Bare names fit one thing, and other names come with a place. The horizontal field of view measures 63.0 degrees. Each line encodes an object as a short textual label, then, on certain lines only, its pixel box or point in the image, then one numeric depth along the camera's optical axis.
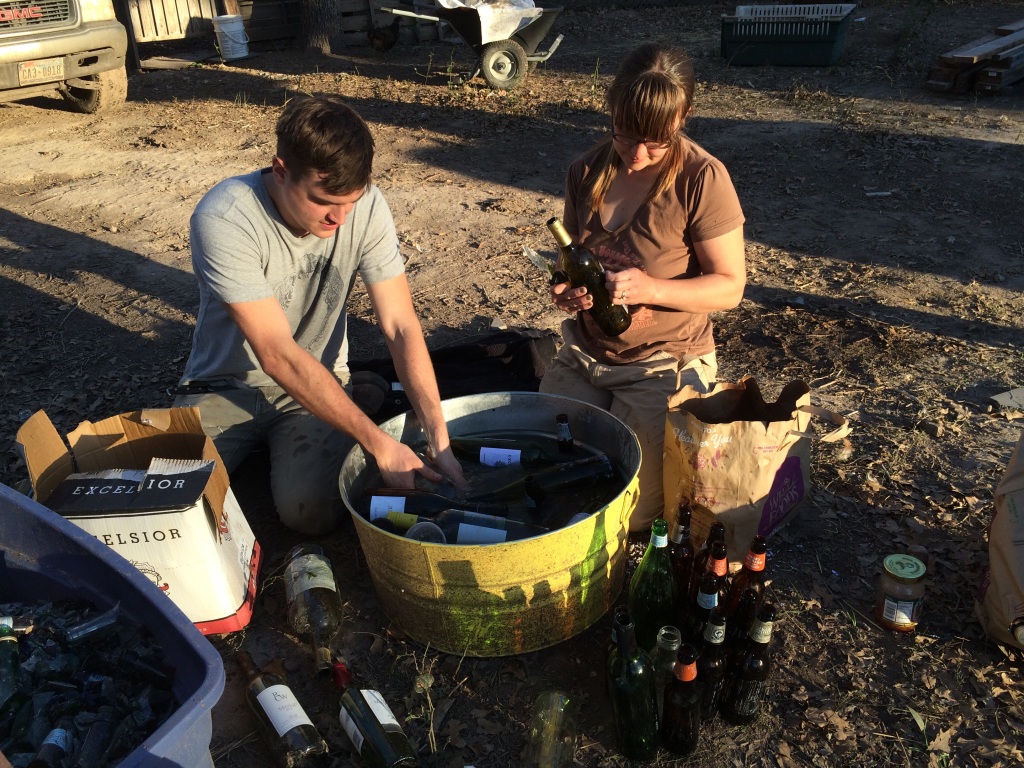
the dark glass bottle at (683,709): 2.42
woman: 3.04
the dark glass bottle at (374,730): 2.56
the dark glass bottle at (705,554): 2.74
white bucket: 11.17
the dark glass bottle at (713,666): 2.53
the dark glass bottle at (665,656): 2.49
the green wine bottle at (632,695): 2.48
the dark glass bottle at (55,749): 2.17
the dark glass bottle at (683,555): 2.89
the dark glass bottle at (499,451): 3.25
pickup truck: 7.68
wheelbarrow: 8.96
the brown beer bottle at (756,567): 2.62
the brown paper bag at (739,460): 3.01
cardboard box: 2.75
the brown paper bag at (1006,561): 2.80
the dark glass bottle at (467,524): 2.86
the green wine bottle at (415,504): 2.94
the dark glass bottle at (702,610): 2.62
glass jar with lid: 2.96
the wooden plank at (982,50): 8.78
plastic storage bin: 1.93
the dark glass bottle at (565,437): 3.27
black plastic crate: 9.90
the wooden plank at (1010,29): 9.73
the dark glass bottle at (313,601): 3.10
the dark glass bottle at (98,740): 2.18
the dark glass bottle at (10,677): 2.37
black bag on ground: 4.16
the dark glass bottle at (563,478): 3.12
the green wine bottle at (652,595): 2.90
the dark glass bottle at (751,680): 2.55
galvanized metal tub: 2.64
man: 2.94
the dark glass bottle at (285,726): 2.59
